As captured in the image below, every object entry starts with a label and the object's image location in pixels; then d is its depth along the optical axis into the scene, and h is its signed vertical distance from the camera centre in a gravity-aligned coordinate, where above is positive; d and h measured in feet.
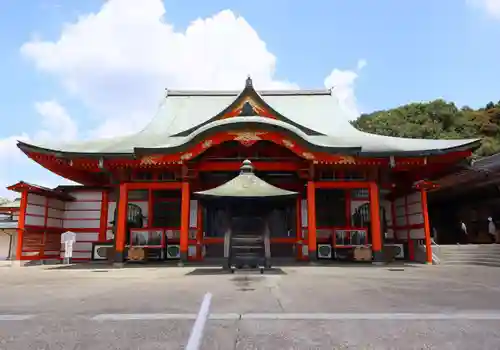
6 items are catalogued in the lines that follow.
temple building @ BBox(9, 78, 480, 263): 50.62 +7.42
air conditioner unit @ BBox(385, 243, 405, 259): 60.13 -2.72
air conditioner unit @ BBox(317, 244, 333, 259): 56.49 -2.38
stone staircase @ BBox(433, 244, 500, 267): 51.26 -2.99
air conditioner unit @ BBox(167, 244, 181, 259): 58.13 -2.59
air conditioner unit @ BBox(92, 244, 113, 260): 61.26 -2.86
